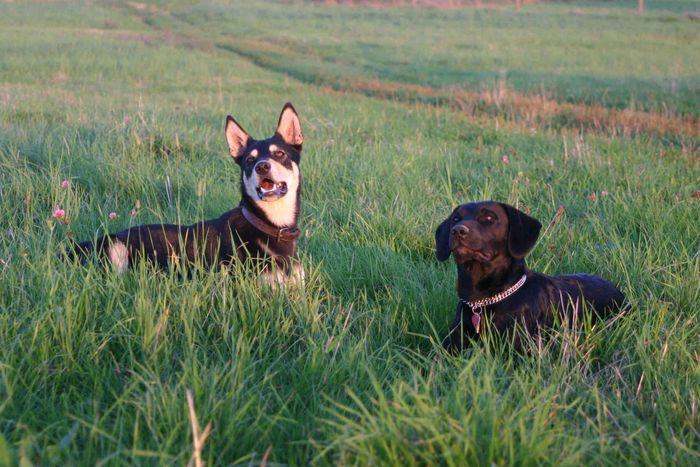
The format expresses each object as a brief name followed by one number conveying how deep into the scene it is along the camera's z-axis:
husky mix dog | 4.16
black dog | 3.33
